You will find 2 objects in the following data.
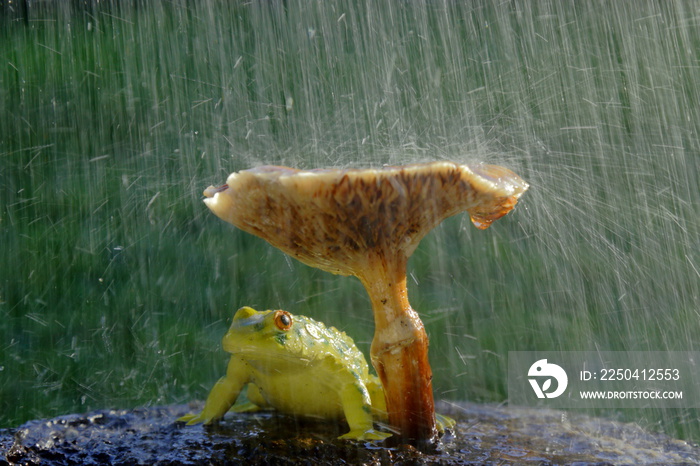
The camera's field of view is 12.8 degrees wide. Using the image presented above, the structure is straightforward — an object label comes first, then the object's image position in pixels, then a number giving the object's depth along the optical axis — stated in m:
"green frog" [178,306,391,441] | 0.74
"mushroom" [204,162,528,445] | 0.70
